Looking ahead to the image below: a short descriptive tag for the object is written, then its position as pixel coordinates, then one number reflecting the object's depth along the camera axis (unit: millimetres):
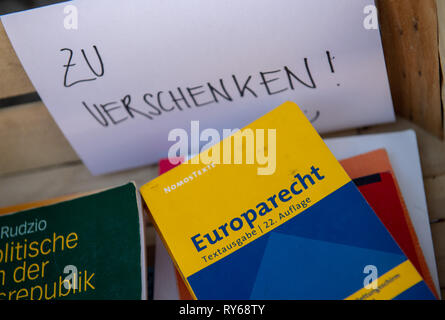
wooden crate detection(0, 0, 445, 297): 699
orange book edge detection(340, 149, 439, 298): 816
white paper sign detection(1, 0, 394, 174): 718
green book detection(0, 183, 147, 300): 676
